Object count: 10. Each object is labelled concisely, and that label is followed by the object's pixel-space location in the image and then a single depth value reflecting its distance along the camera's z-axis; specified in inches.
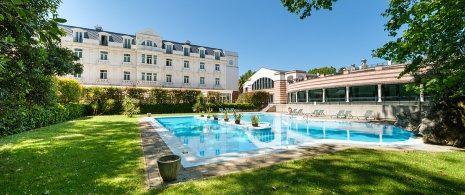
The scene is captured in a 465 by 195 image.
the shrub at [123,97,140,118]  895.7
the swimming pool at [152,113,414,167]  320.8
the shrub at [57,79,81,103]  765.3
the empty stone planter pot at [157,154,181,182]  187.5
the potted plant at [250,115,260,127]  606.5
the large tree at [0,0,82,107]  177.5
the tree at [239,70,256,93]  2714.1
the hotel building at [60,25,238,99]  1333.7
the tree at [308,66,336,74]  3113.7
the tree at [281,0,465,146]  307.7
